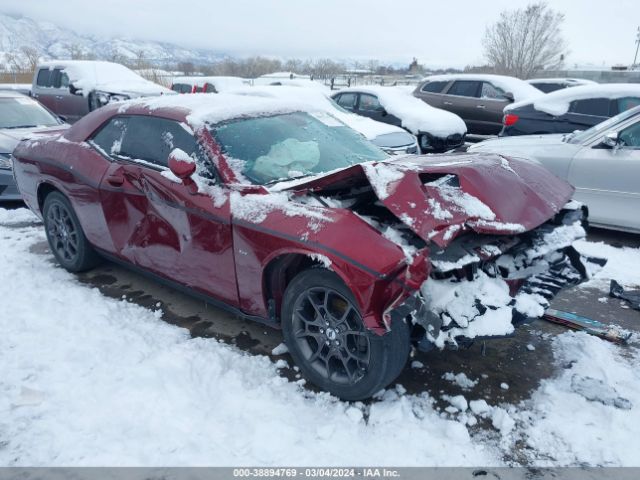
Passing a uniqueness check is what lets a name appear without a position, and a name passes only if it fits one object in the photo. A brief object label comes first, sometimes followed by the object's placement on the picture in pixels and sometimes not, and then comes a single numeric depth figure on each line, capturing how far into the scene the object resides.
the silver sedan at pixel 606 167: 5.11
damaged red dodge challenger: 2.52
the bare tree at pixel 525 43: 30.41
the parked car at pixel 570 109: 7.05
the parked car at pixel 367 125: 7.74
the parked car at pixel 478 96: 10.84
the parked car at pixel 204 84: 14.57
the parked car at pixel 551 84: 14.29
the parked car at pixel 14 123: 6.24
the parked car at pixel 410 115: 9.26
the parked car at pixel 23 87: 15.85
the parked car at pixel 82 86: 11.89
